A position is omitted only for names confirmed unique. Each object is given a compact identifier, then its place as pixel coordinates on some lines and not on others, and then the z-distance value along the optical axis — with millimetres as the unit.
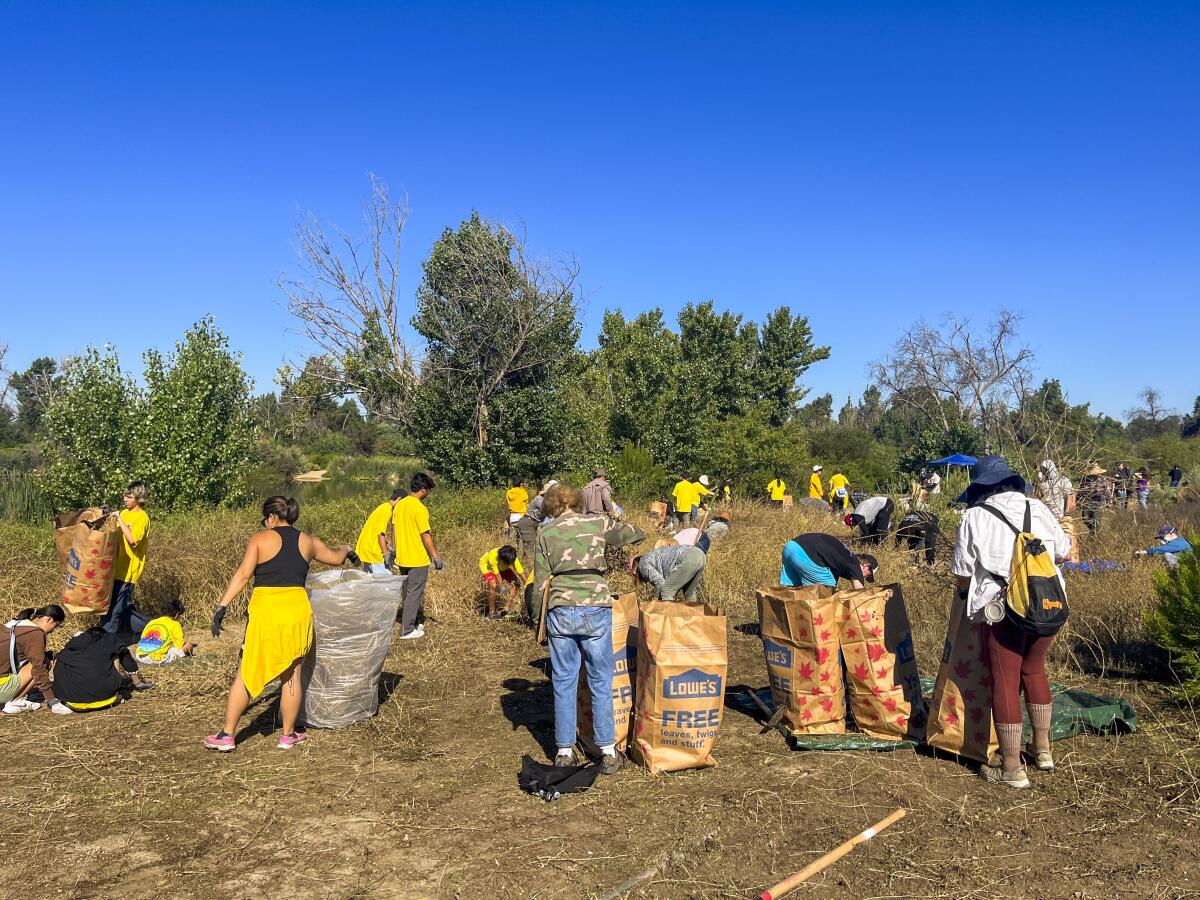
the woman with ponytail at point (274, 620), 4699
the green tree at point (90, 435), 12555
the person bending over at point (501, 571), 8805
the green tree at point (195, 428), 12969
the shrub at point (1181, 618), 5457
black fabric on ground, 4148
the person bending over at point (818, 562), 5594
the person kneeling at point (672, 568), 6898
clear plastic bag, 5234
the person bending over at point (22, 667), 5676
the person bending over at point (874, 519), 11672
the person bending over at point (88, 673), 5703
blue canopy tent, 19891
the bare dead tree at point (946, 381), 37875
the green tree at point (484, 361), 18859
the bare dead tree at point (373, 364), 19938
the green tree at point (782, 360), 40875
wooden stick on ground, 3203
